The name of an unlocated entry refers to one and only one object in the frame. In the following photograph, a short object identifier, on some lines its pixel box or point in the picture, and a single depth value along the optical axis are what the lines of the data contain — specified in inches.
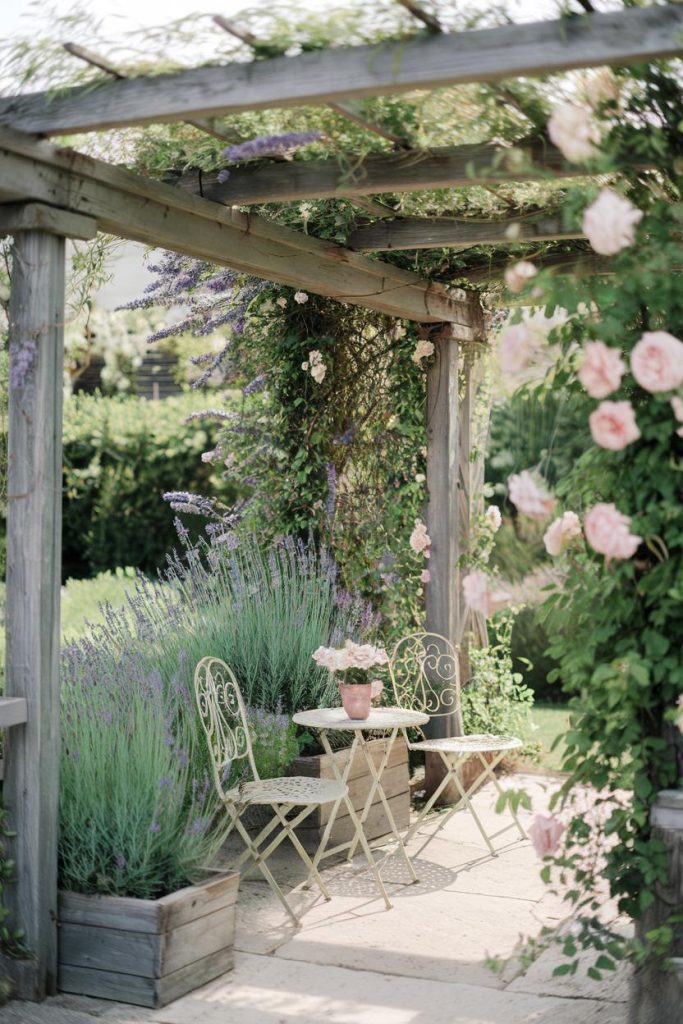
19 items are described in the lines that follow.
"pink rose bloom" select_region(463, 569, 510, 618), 128.4
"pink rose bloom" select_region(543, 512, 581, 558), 135.3
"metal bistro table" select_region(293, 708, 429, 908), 181.9
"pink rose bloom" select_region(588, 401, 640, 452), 113.3
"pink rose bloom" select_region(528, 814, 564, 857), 124.6
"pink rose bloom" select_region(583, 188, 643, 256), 111.1
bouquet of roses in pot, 186.4
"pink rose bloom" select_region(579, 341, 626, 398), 113.2
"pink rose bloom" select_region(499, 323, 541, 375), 120.0
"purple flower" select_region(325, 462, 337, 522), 241.1
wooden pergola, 110.3
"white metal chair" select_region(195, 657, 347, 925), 166.9
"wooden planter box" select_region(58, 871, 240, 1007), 140.1
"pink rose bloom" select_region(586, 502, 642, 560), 114.4
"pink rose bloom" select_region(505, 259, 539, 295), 118.9
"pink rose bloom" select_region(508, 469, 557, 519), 120.0
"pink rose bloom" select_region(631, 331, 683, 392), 111.3
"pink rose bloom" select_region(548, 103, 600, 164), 113.3
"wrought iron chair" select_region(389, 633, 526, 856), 236.7
